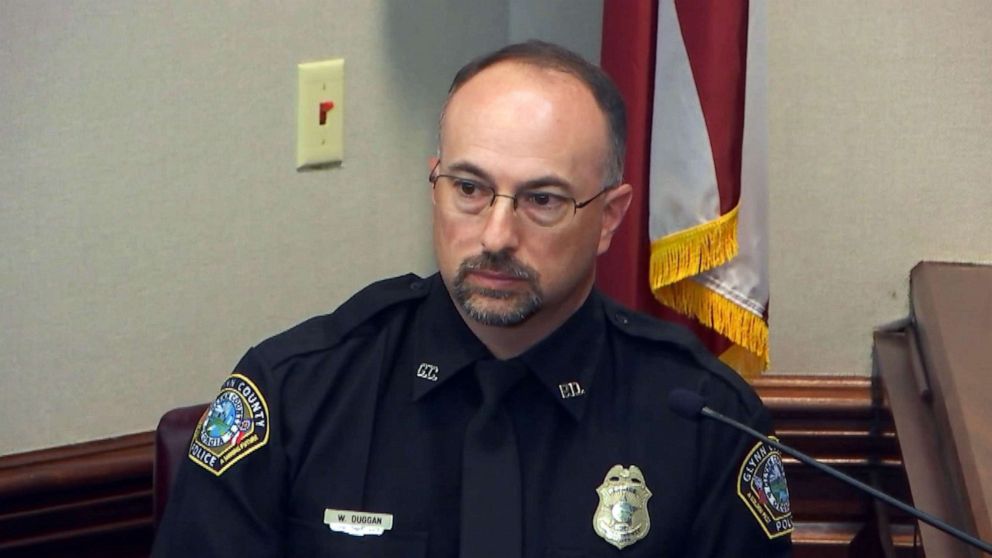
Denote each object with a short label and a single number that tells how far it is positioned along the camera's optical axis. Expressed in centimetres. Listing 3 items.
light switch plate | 487
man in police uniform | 437
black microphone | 412
